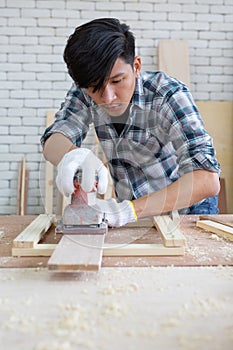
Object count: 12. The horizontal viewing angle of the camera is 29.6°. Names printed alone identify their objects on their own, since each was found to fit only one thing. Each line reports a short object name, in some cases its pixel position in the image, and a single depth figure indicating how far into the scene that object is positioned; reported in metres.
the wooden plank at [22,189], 4.44
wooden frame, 1.53
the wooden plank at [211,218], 2.06
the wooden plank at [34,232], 1.54
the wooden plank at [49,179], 3.95
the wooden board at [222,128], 4.52
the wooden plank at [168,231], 1.54
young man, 1.80
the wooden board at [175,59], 4.43
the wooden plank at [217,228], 1.83
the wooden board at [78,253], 1.24
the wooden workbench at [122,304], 0.88
